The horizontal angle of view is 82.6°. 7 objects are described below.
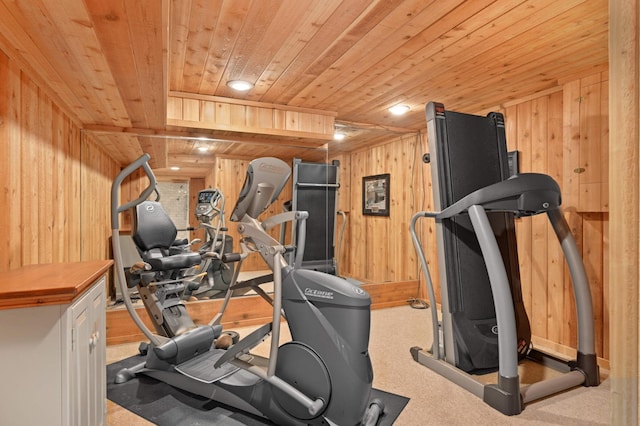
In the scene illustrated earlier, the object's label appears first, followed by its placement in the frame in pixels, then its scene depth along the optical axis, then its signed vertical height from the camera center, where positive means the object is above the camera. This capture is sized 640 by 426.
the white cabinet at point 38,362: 1.18 -0.50
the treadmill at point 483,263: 2.22 -0.37
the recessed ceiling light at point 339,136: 4.82 +1.03
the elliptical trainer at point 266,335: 1.83 -0.72
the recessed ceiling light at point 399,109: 3.82 +1.10
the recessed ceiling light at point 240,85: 3.09 +1.09
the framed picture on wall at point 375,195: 5.26 +0.25
